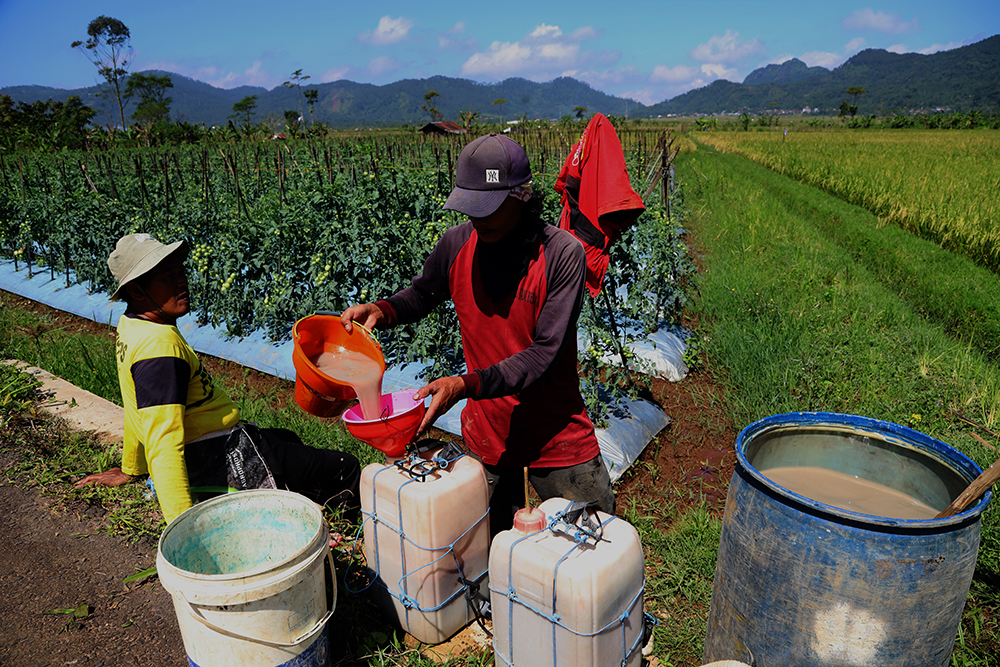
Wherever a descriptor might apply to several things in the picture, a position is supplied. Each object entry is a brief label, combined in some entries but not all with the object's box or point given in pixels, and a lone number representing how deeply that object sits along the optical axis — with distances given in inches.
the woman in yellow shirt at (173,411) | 78.9
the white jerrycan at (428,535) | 76.6
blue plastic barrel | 51.5
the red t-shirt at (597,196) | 118.9
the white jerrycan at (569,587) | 61.0
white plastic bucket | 57.4
